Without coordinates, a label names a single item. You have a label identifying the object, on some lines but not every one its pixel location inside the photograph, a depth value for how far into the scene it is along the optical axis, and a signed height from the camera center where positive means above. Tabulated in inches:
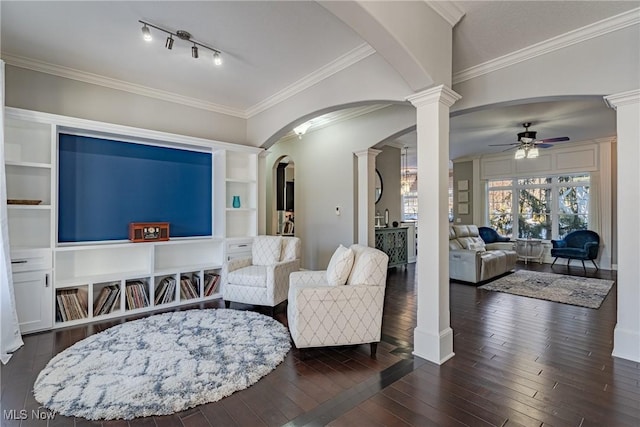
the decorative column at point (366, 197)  194.2 +12.3
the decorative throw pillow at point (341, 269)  108.6 -19.4
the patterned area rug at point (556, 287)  173.2 -47.4
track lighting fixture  108.1 +68.2
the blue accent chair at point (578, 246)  254.1 -27.4
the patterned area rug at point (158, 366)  76.8 -46.8
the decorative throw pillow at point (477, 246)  237.1 -25.2
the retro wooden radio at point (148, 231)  150.0 -7.8
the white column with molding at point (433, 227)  101.7 -3.9
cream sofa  210.5 -31.8
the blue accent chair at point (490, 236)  317.4 -21.8
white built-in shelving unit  123.8 -19.0
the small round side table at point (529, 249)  299.0 -34.0
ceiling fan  216.2 +53.1
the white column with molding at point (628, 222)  97.3 -2.3
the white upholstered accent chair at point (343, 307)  102.7 -31.4
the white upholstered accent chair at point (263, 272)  146.0 -28.5
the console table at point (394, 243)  234.8 -22.3
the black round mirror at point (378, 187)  264.5 +25.3
